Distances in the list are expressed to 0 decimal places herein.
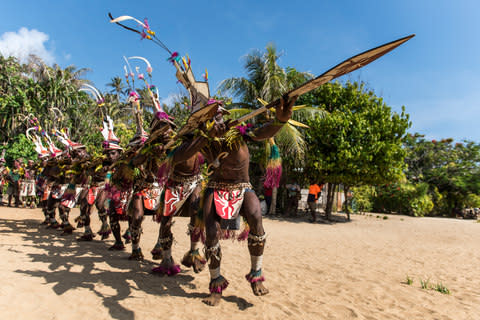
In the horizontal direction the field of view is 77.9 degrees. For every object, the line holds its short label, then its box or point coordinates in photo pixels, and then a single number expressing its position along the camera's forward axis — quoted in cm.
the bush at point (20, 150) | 1506
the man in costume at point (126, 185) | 477
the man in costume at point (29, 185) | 1345
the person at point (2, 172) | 1339
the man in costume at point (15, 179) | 1342
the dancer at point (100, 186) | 582
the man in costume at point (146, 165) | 428
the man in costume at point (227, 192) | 322
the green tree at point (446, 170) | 2086
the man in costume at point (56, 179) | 788
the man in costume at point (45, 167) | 868
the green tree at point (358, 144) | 1177
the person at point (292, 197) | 1460
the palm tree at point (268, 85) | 1267
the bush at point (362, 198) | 1797
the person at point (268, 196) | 1551
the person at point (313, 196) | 1304
